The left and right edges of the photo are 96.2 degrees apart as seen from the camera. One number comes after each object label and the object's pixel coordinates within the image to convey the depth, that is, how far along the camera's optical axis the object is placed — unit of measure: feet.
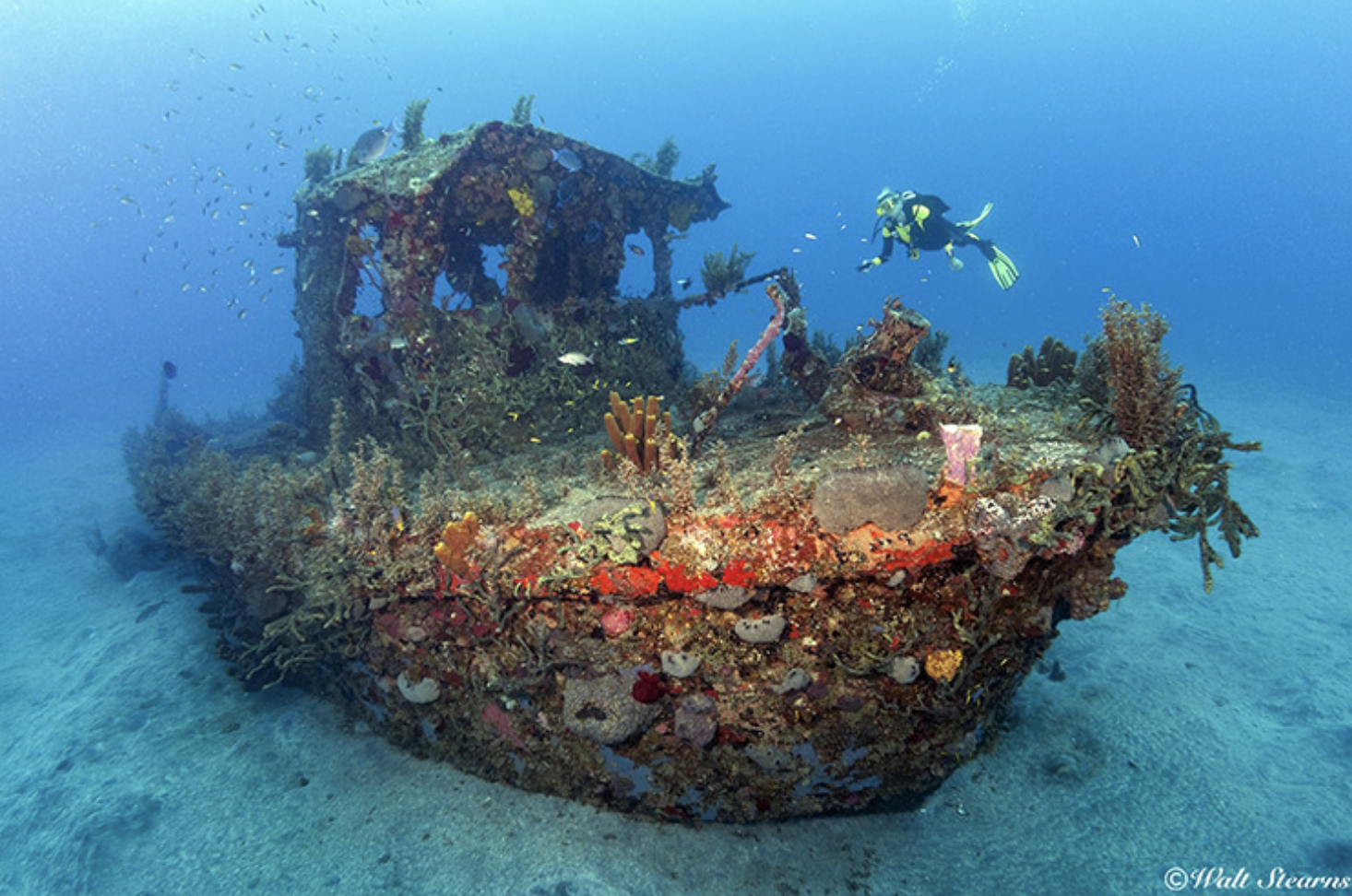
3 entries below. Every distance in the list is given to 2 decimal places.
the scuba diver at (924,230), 23.77
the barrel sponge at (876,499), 12.57
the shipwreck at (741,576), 13.06
